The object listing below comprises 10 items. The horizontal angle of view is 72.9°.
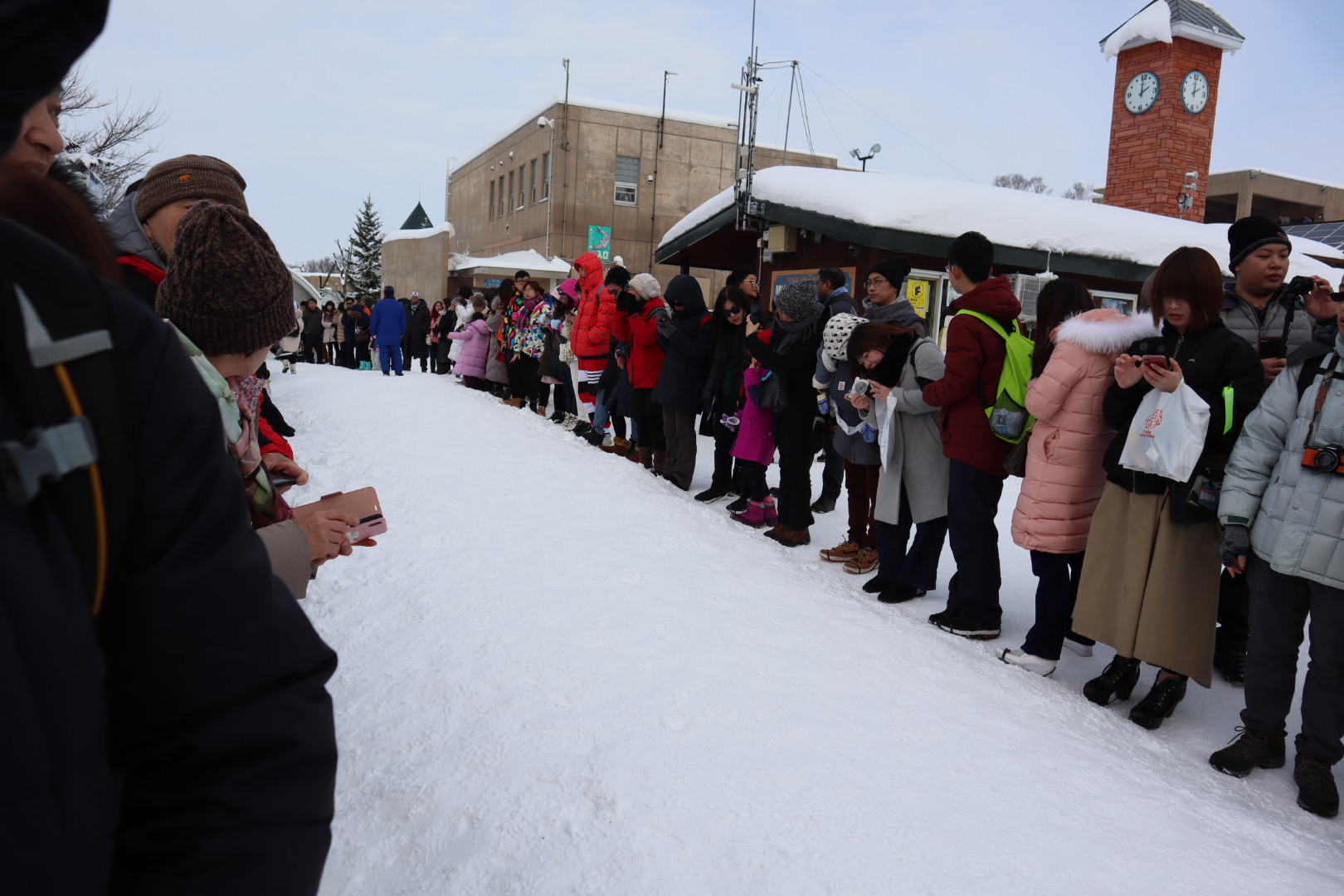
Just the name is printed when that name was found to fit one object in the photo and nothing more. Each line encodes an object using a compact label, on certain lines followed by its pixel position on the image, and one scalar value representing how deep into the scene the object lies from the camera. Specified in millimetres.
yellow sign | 10906
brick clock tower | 14234
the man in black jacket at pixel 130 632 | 773
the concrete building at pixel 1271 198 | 20844
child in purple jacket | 7293
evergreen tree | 59031
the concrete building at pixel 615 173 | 33469
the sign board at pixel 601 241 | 33812
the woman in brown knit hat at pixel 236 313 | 2074
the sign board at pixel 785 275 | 12062
